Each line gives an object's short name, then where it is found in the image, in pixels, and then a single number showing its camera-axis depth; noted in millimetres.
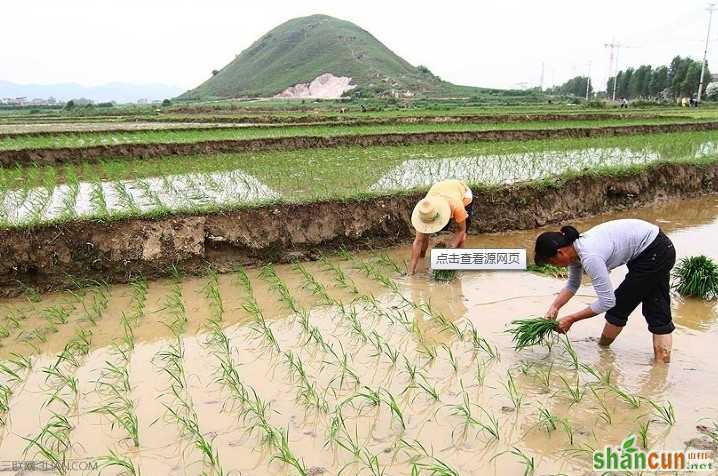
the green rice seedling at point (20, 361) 3612
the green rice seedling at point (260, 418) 2744
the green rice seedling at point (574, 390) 3008
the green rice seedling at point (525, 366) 3375
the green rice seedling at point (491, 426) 2711
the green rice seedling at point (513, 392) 3006
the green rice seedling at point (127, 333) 3947
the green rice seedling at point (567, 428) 2646
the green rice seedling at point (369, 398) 3018
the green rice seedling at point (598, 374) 3182
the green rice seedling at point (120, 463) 2484
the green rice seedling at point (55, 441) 2605
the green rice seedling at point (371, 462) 2455
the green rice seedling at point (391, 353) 3584
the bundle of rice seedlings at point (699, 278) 4574
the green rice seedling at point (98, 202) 5613
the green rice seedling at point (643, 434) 2557
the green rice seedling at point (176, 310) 4242
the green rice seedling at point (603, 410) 2807
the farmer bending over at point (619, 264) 3055
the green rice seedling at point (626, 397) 2906
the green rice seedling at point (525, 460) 2432
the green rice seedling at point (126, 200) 5801
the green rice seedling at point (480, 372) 3287
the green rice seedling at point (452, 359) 3465
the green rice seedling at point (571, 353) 3334
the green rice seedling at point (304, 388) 3077
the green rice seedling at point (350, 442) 2627
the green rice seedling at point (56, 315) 4395
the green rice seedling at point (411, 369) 3329
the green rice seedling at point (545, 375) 3199
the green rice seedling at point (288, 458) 2428
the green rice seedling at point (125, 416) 2775
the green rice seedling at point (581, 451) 2529
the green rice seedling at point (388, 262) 5574
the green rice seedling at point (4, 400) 3061
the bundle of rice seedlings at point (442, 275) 5176
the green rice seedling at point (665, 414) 2744
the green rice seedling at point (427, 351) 3635
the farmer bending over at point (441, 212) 4680
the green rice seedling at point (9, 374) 3391
